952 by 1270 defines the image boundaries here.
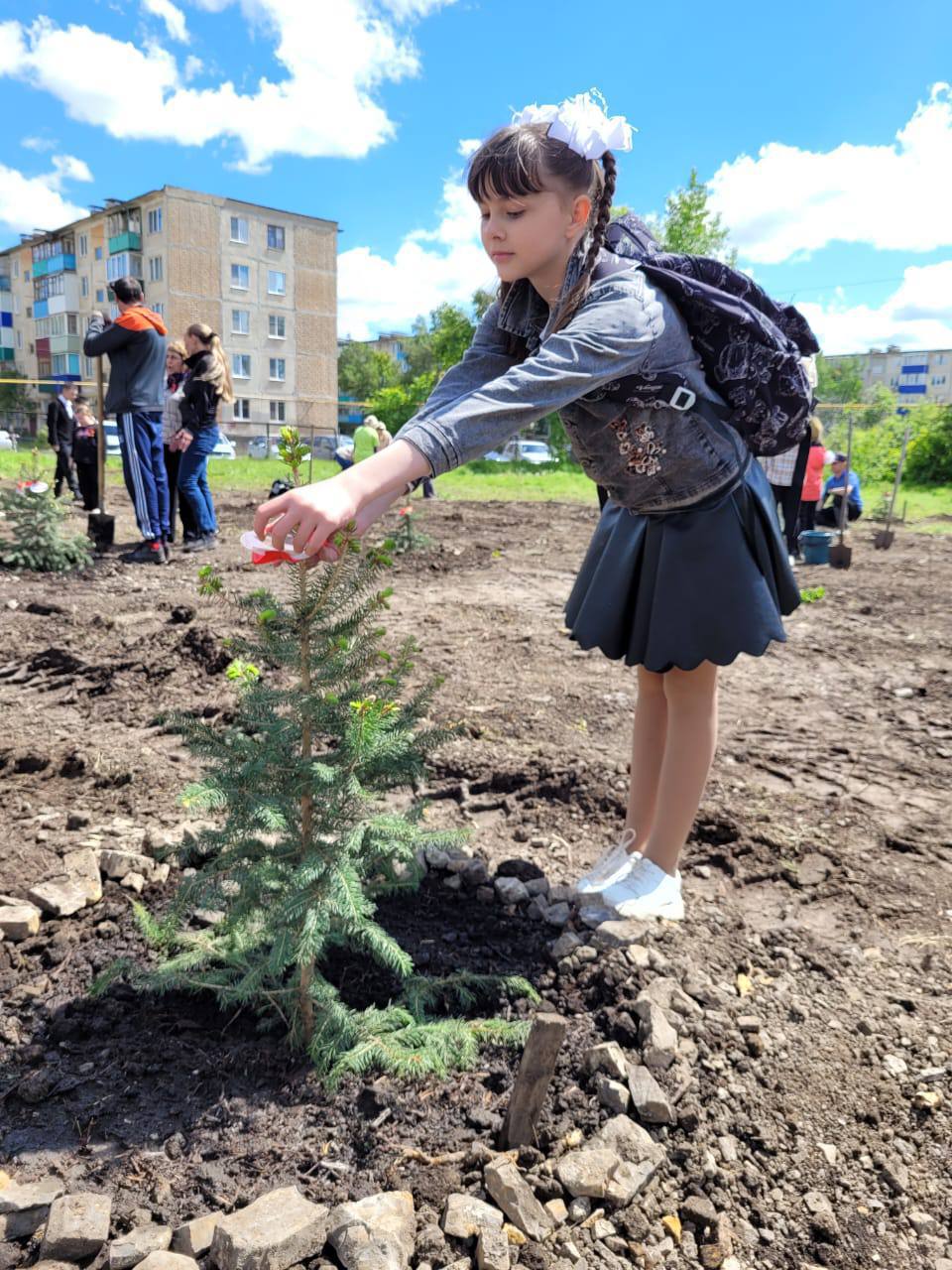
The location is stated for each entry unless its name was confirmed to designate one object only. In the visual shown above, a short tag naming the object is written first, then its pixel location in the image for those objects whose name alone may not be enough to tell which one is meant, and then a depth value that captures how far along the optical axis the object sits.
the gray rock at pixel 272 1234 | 1.30
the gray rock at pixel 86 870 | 2.31
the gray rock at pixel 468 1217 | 1.41
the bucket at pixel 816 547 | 9.47
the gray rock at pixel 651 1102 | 1.67
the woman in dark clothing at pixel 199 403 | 7.25
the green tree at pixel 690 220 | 24.00
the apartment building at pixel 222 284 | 47.41
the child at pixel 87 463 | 10.27
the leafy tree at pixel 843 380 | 82.22
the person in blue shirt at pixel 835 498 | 11.26
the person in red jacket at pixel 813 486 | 8.11
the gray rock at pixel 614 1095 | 1.68
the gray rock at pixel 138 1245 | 1.34
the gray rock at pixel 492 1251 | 1.37
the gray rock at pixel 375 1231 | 1.33
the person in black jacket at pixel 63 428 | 12.12
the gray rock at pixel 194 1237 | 1.35
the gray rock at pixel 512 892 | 2.41
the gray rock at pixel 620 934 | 2.18
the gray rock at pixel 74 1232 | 1.35
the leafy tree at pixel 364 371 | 71.38
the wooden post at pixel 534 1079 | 1.52
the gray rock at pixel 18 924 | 2.13
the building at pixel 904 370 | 110.44
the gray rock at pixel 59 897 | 2.23
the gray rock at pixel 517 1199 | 1.44
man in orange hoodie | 6.98
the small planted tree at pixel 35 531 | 6.71
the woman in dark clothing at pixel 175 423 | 7.36
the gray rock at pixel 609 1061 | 1.73
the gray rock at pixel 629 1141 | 1.59
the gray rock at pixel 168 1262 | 1.32
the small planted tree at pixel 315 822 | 1.62
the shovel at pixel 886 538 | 10.75
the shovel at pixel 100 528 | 7.61
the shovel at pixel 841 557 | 9.03
